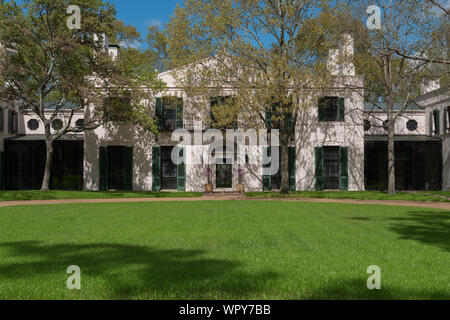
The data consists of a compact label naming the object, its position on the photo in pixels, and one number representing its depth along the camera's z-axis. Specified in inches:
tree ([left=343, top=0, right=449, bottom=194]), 722.2
